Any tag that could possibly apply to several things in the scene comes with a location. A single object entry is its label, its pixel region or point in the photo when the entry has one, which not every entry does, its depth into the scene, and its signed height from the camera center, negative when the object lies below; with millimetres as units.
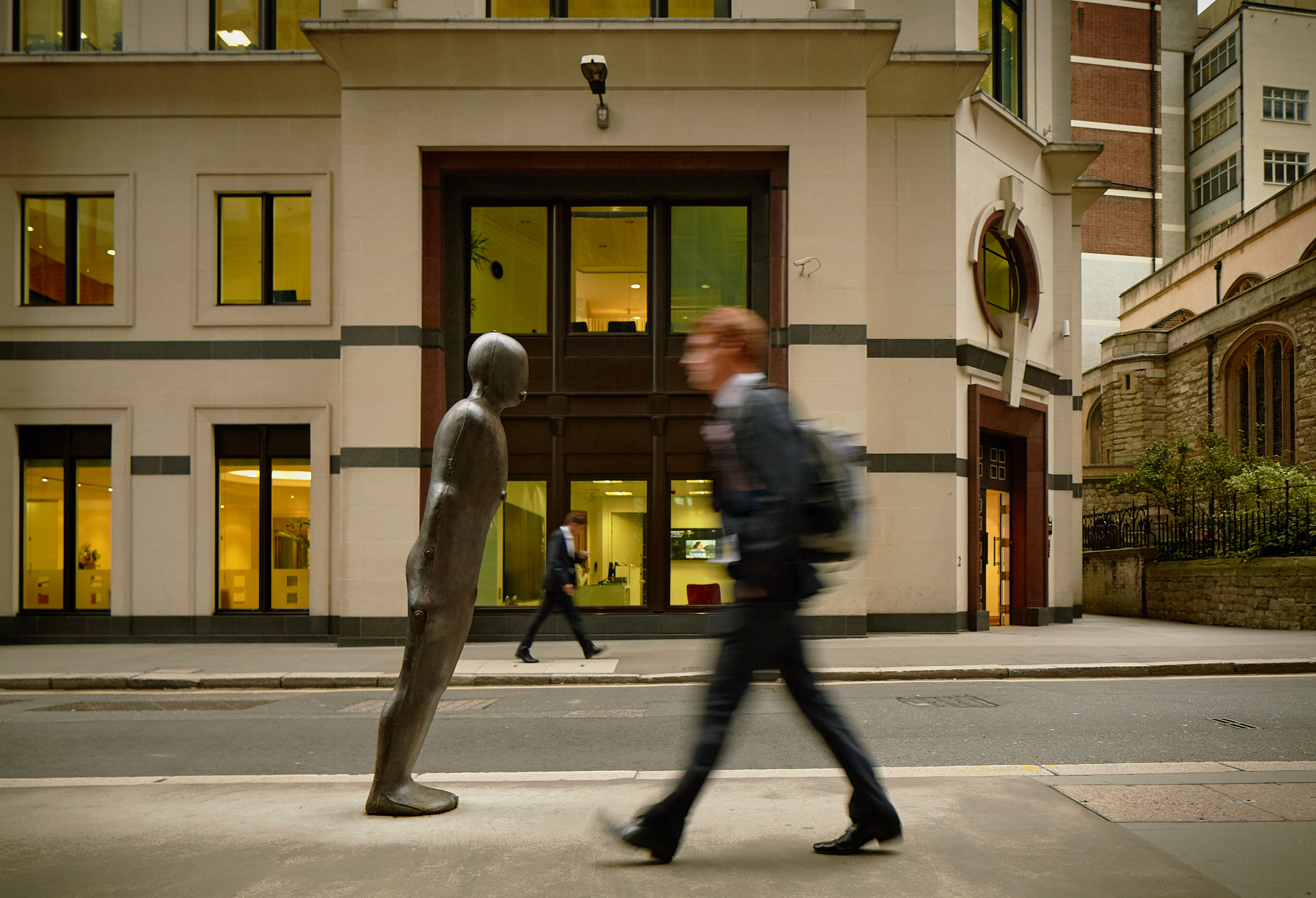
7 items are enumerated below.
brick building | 48031 +17441
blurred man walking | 3414 -405
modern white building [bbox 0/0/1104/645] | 15562 +3277
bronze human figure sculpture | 4184 -465
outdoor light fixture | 13656 +5853
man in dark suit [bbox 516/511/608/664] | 12602 -1315
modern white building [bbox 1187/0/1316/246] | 48156 +18922
